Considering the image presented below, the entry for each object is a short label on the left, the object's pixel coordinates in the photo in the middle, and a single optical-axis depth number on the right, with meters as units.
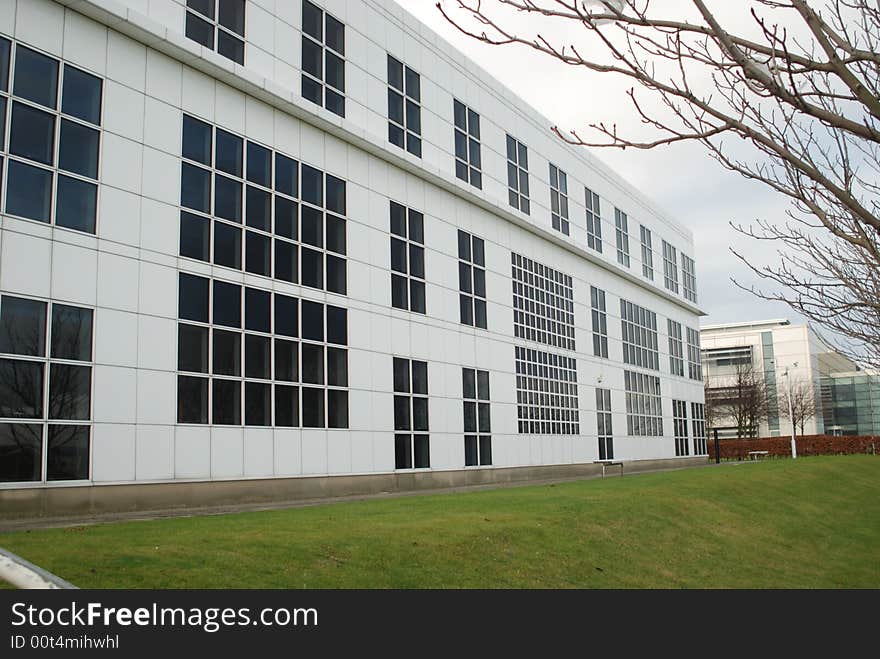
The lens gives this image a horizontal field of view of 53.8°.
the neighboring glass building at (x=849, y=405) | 98.38
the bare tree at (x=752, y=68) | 5.71
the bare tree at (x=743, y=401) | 82.19
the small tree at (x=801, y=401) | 88.41
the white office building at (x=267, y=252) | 16.77
